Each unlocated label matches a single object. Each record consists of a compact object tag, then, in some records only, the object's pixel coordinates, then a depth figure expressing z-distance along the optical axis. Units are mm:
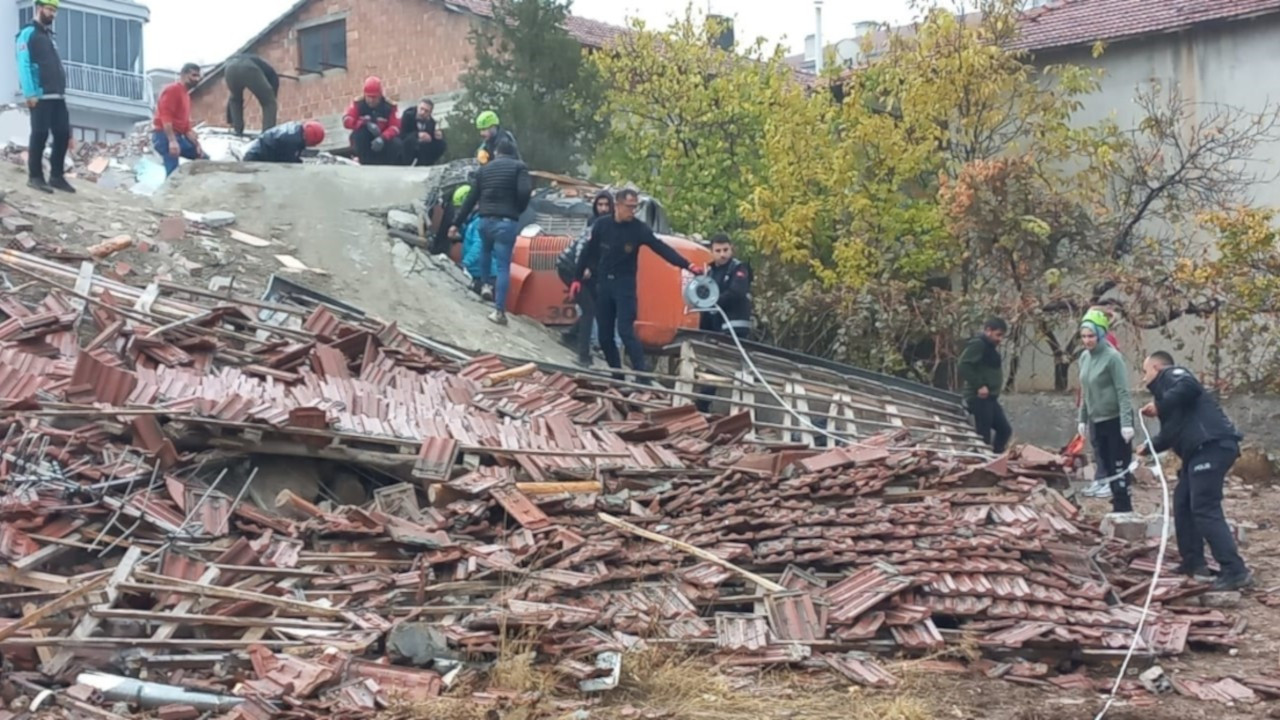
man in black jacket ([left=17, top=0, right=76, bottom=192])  13156
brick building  28766
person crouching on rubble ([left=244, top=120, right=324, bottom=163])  17734
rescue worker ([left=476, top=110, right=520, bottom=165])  15023
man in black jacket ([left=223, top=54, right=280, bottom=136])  19469
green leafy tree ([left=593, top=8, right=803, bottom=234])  23047
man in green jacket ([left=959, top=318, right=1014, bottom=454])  13289
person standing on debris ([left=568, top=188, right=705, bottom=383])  13078
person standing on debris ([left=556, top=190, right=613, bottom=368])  13844
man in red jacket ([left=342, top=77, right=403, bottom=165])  18234
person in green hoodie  11062
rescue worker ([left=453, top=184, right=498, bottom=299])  15930
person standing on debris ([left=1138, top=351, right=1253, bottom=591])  9594
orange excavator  14578
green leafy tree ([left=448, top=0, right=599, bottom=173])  22188
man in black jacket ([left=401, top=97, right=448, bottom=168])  18266
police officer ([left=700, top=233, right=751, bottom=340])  13555
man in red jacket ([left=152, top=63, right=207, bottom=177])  16562
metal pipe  6629
